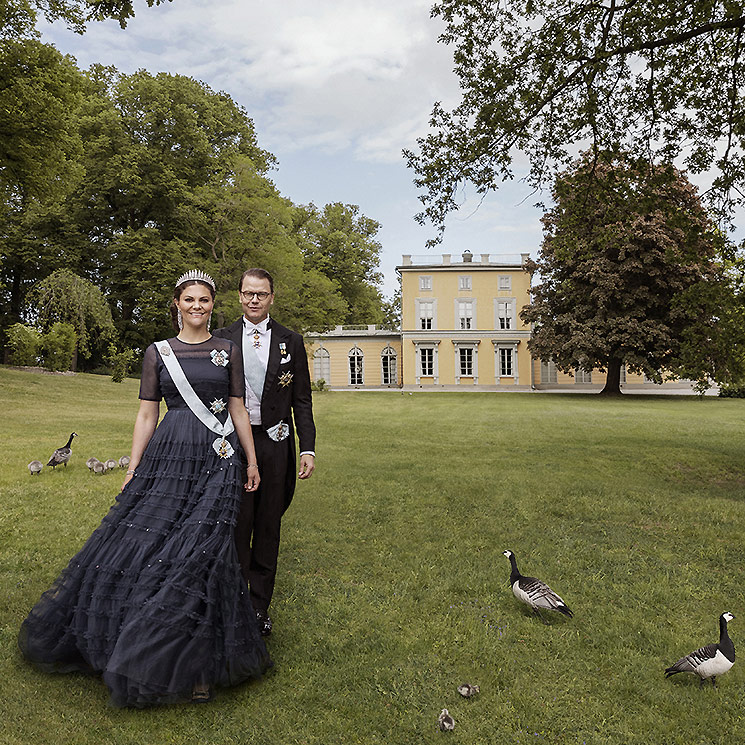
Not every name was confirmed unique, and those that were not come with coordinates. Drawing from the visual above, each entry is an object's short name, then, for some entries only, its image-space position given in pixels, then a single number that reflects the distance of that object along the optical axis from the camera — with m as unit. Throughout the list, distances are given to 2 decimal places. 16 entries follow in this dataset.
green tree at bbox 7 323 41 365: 24.64
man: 3.65
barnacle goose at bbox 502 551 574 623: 4.02
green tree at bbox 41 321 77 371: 24.36
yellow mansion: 40.03
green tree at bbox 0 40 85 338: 16.42
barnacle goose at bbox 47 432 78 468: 8.70
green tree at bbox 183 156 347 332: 24.45
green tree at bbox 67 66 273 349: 29.20
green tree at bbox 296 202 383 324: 46.19
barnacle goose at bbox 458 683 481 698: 3.14
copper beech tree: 27.70
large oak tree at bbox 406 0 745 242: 8.19
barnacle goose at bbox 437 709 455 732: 2.86
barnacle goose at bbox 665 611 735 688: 3.15
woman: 2.85
